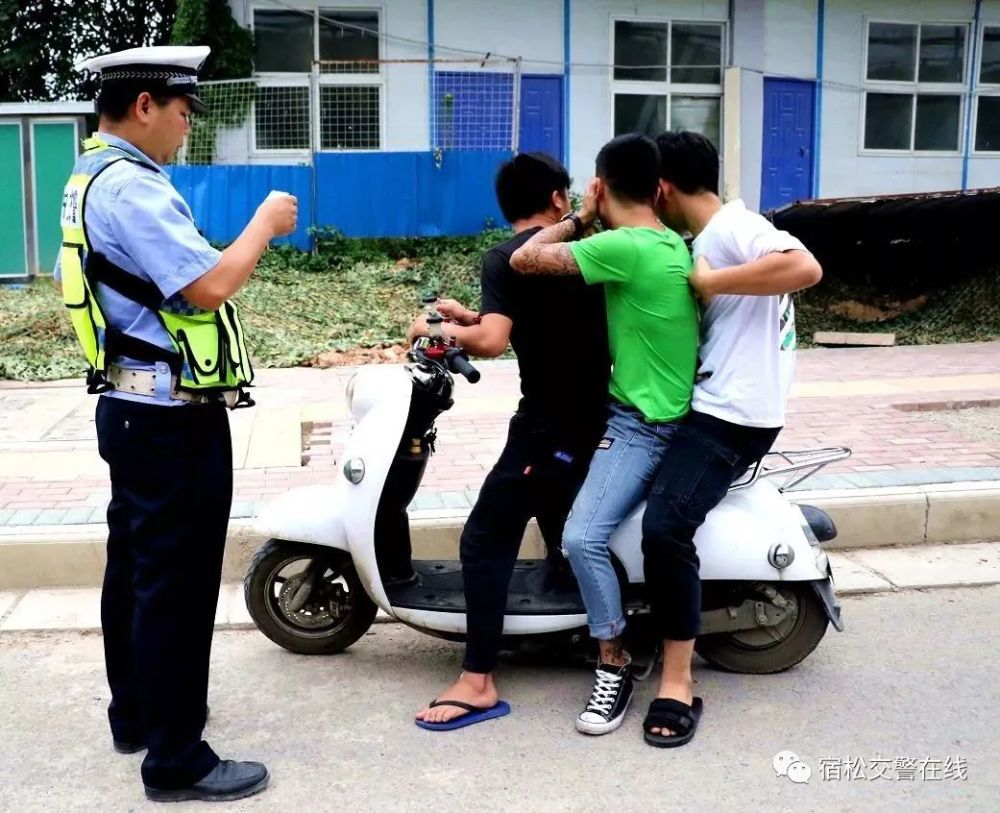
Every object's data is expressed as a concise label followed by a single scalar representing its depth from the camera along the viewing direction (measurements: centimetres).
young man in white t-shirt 339
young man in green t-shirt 331
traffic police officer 277
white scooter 365
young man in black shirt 347
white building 1417
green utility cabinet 1289
